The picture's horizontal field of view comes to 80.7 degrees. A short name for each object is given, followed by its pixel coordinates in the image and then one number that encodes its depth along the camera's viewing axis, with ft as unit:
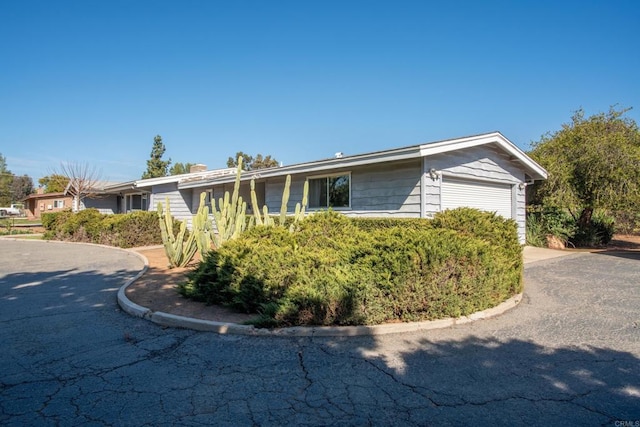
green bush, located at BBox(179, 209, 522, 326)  16.37
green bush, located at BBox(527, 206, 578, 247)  52.90
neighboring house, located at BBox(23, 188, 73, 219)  124.88
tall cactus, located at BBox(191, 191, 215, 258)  27.66
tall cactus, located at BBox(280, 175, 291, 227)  28.87
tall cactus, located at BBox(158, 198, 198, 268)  31.42
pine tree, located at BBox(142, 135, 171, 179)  167.73
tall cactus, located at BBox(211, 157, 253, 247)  28.71
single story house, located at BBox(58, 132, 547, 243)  34.58
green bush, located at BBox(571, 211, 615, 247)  54.65
